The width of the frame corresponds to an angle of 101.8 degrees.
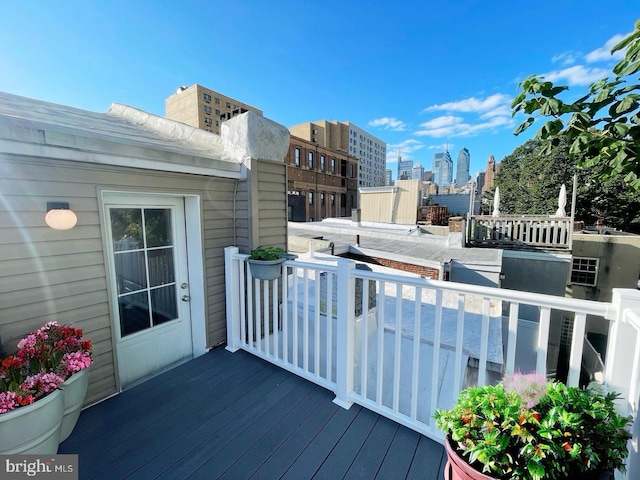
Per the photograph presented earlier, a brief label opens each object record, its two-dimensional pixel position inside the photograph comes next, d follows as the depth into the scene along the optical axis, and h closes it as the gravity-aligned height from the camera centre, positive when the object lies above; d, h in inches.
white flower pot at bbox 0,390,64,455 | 49.1 -43.1
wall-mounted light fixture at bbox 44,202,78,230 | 74.1 -1.6
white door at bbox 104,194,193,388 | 96.4 -28.9
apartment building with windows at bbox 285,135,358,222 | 874.8 +118.7
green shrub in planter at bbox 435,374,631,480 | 33.5 -30.2
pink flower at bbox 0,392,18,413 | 48.4 -35.8
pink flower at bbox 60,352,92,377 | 60.9 -36.1
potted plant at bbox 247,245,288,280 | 98.0 -19.4
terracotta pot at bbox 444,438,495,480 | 35.5 -36.5
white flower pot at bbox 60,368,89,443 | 64.2 -48.5
